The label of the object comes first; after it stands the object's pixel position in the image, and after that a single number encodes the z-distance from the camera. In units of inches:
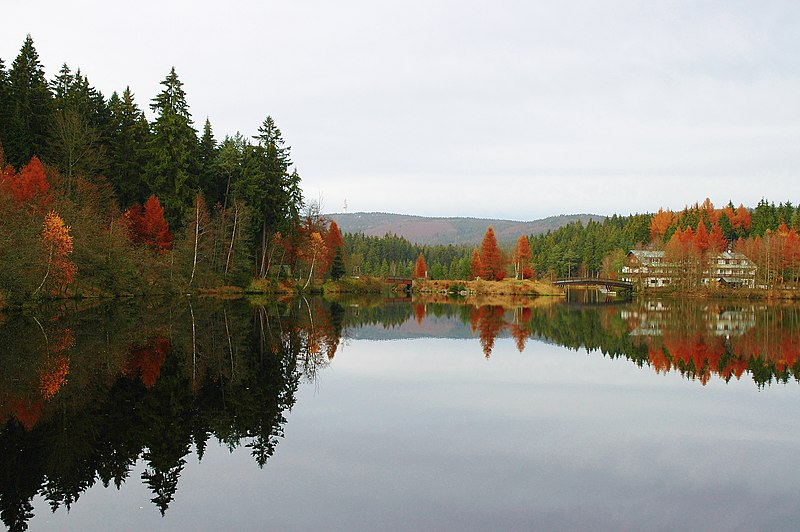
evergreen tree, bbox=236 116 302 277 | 2447.1
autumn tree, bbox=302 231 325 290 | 2753.4
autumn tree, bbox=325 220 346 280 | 3461.6
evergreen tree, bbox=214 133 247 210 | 2456.9
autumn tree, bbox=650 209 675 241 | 5974.4
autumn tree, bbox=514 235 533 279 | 4825.3
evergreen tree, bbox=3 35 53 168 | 2111.2
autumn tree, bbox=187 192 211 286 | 2117.4
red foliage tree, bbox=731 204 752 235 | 5677.7
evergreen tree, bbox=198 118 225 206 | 2492.6
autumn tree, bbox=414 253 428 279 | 5713.6
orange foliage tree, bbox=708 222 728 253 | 4783.7
